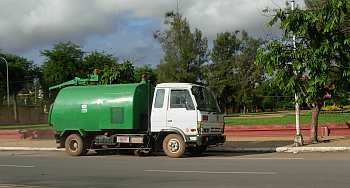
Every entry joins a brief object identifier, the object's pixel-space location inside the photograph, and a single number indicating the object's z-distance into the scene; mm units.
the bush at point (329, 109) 61406
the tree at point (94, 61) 77562
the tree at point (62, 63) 77188
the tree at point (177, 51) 75375
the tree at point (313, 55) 22906
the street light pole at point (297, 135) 24203
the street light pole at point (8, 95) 81819
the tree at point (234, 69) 87688
